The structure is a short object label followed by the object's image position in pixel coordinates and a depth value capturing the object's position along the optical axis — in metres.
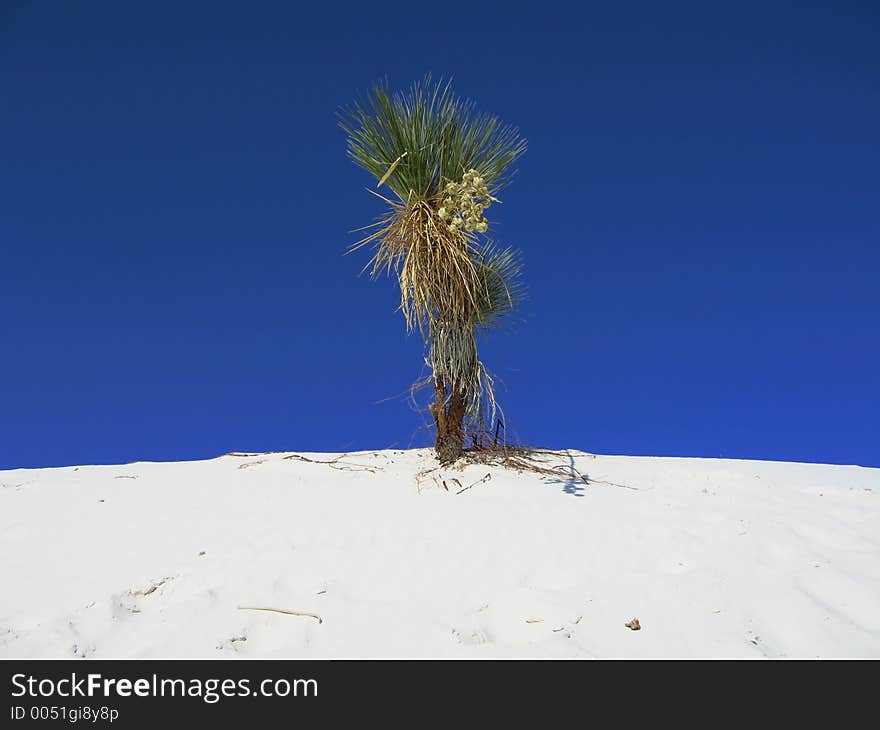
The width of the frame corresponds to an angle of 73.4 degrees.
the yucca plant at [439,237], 5.41
